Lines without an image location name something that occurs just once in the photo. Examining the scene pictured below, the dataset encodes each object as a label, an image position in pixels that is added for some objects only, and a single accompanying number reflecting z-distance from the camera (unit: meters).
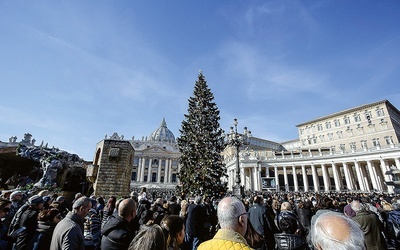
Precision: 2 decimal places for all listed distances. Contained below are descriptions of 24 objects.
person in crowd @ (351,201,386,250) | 4.07
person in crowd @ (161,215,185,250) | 2.59
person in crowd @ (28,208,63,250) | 2.87
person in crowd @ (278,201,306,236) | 3.47
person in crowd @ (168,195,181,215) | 6.62
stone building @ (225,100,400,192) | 41.22
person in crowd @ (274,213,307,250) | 3.13
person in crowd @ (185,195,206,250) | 5.25
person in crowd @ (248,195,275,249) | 4.93
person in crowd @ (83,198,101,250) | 3.97
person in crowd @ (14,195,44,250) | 3.36
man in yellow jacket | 1.62
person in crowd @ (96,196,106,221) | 6.30
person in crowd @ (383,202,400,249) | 4.58
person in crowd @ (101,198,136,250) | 2.74
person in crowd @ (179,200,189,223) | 5.87
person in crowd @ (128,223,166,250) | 1.60
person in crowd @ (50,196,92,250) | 2.52
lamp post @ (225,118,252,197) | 17.08
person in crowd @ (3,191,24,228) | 4.69
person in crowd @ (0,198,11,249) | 3.50
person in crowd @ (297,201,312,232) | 6.07
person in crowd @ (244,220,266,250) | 3.26
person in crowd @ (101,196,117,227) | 5.22
